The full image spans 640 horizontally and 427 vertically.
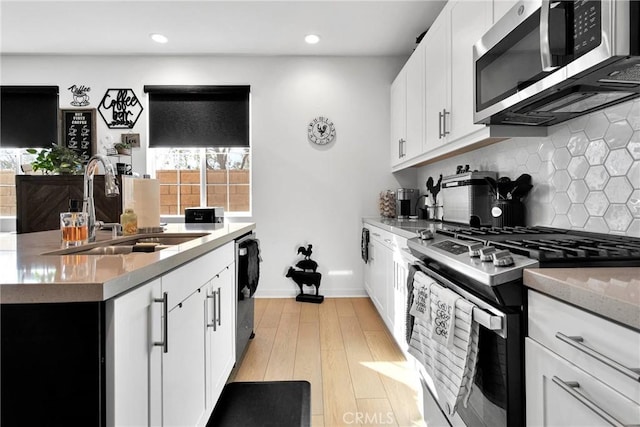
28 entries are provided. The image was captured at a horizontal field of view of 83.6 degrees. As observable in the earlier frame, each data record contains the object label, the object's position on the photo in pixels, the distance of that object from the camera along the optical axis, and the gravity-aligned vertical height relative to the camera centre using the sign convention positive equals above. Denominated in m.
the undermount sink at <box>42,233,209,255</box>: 1.40 -0.15
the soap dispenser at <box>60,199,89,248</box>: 1.43 -0.06
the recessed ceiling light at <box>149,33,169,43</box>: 3.62 +1.78
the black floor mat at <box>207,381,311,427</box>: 1.75 -1.02
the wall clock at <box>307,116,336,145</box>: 4.14 +0.94
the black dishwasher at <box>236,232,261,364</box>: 2.26 -0.46
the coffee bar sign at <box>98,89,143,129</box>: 4.13 +1.21
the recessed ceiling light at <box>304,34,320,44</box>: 3.63 +1.78
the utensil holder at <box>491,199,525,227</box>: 2.00 -0.01
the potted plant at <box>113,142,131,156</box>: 3.76 +0.67
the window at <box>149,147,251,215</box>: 4.24 +0.41
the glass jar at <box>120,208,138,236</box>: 1.86 -0.06
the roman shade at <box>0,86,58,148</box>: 4.11 +1.10
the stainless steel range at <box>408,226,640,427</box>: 0.94 -0.24
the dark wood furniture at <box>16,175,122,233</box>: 3.48 +0.12
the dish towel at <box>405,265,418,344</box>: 1.62 -0.43
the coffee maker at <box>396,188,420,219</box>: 3.61 +0.08
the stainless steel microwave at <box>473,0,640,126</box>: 1.00 +0.50
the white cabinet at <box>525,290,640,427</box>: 0.63 -0.32
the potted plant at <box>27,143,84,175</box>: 3.58 +0.50
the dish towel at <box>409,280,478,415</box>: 1.08 -0.47
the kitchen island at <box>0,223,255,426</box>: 0.72 -0.29
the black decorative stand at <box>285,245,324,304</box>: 3.93 -0.72
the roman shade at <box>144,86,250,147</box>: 4.10 +1.06
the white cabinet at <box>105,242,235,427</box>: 0.79 -0.41
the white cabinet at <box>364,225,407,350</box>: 2.33 -0.53
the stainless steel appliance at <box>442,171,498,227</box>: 2.31 +0.08
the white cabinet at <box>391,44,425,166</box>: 2.96 +0.94
